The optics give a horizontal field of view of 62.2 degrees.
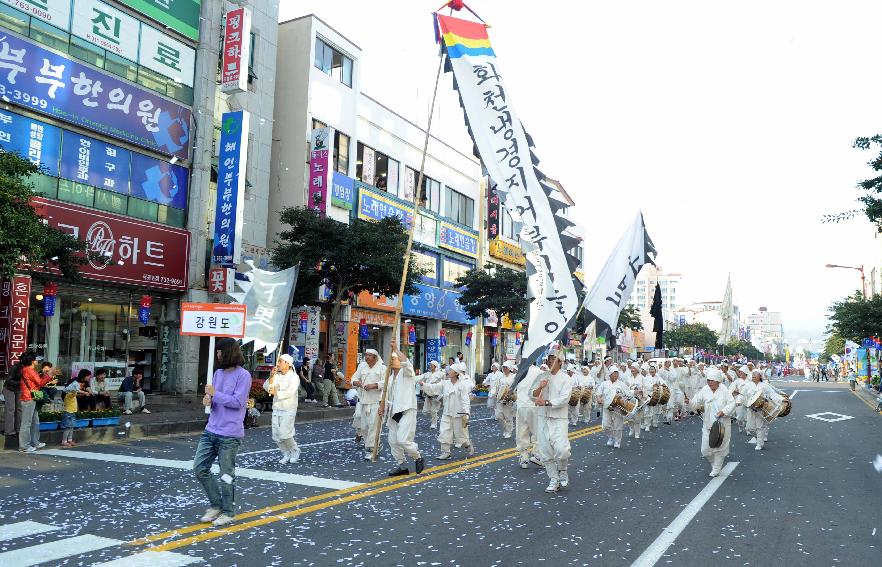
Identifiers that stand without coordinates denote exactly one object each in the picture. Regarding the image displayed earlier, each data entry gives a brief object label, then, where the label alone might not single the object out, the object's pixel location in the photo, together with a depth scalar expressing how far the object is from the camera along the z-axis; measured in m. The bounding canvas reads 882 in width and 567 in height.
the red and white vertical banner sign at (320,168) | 29.61
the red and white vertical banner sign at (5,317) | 18.62
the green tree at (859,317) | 36.56
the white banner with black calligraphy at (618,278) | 12.07
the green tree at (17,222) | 12.22
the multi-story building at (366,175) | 30.12
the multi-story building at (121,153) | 19.70
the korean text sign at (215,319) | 11.97
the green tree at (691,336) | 106.94
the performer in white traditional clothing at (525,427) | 11.67
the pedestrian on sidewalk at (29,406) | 12.18
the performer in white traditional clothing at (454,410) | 12.56
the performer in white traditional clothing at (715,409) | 11.06
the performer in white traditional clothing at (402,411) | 10.55
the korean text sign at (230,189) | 24.17
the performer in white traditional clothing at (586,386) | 19.00
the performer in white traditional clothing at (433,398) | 15.95
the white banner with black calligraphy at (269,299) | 14.23
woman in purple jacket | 7.04
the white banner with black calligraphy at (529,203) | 10.06
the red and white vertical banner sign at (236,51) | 24.77
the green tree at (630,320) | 55.53
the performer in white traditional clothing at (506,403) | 15.77
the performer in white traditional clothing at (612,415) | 14.64
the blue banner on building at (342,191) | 31.20
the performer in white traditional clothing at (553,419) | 9.50
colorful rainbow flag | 10.52
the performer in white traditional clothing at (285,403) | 11.42
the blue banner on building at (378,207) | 33.06
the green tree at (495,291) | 35.47
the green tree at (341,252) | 23.47
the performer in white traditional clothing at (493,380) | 17.75
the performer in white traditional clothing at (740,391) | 14.94
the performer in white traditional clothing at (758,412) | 14.80
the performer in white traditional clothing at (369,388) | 12.40
